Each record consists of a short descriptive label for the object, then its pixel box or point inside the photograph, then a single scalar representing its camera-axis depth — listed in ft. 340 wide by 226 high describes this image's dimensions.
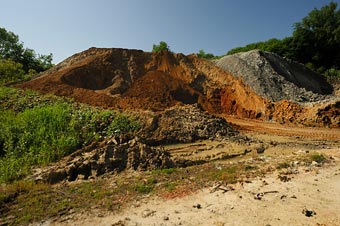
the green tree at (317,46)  117.60
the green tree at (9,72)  84.64
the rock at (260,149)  33.57
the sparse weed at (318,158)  26.07
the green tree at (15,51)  132.16
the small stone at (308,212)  16.31
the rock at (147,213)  17.06
